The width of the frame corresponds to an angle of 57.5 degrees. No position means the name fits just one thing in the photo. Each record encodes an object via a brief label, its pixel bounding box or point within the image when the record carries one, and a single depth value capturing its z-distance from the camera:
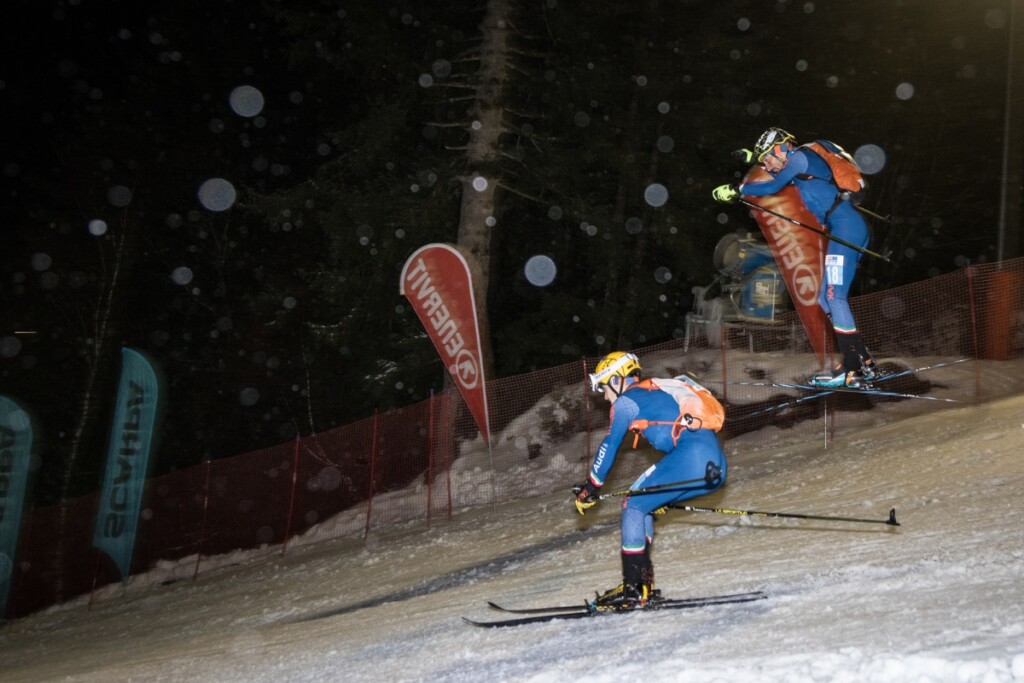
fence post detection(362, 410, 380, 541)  14.62
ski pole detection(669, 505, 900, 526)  6.96
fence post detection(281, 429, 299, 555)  15.06
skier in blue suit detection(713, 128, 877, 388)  7.98
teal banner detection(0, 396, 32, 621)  17.25
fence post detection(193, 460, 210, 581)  16.08
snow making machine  19.12
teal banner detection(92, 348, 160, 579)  16.53
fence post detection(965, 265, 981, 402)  12.80
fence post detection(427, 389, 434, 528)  14.02
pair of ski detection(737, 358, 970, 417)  8.34
